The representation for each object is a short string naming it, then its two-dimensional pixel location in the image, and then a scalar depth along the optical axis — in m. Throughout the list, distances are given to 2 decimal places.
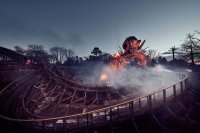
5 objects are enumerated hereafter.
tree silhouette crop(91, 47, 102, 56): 40.47
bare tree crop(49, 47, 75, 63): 49.24
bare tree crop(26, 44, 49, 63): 43.51
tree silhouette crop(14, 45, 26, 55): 43.47
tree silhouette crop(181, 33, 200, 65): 22.79
